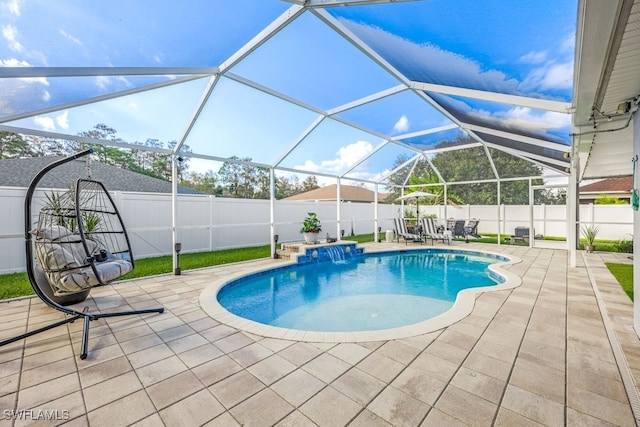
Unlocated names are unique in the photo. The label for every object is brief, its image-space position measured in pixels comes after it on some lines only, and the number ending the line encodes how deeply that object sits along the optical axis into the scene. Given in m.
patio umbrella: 12.13
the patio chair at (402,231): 12.55
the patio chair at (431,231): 12.34
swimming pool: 4.22
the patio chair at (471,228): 13.31
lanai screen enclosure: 3.06
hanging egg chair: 3.31
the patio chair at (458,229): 13.59
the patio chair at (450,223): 14.20
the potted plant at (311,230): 10.13
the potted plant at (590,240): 9.63
